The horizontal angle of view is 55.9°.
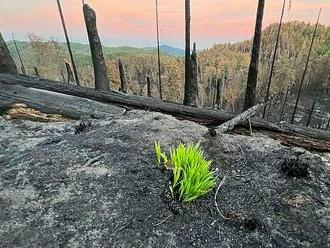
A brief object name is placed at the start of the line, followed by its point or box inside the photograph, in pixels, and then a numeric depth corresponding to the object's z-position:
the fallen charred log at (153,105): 5.80
